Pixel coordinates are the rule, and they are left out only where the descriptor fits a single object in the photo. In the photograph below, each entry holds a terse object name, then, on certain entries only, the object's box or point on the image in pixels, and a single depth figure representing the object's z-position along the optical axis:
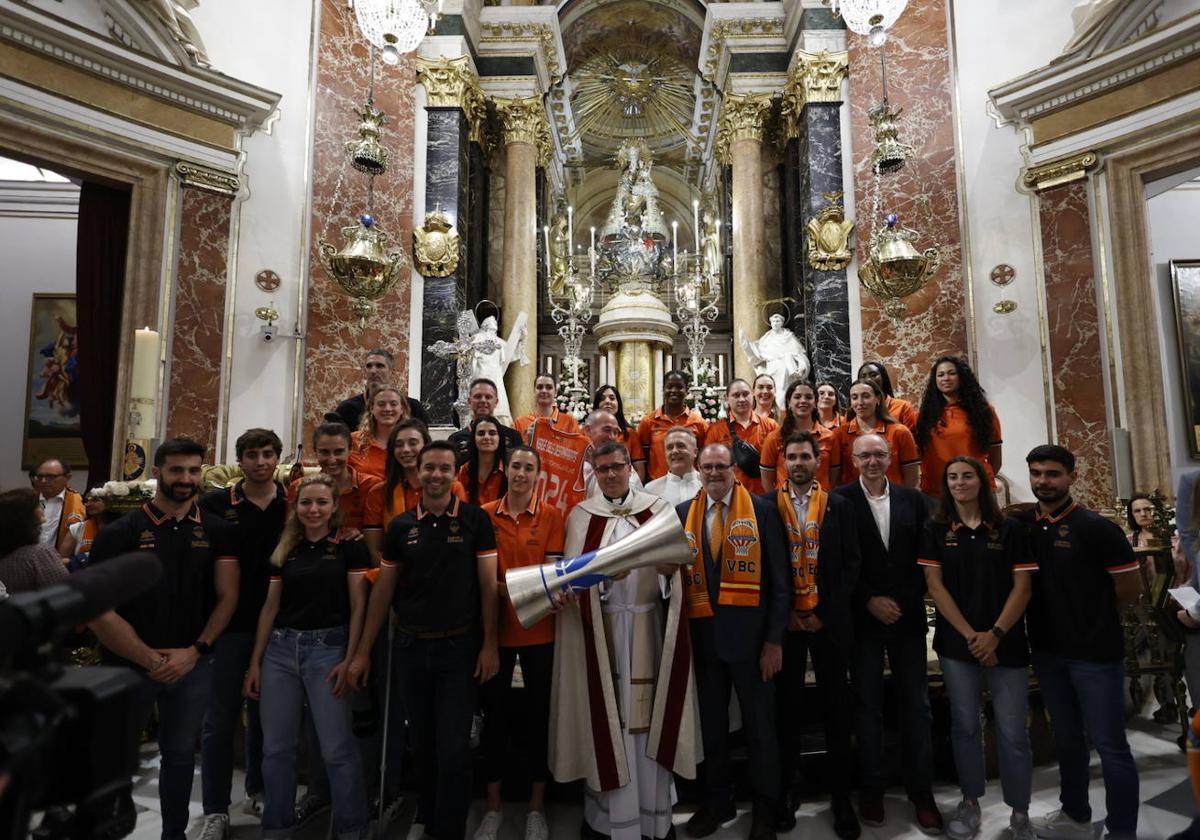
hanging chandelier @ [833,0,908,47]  8.29
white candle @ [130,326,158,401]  6.29
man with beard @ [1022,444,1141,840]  3.28
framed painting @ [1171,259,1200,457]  10.53
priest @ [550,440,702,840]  3.35
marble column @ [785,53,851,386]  10.02
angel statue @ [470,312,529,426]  9.81
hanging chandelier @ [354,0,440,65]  8.47
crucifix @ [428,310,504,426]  9.66
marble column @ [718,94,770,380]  11.92
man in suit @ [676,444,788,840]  3.46
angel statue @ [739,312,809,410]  9.99
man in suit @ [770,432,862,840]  3.56
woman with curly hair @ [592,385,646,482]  5.44
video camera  1.00
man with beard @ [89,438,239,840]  3.19
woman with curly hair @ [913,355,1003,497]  4.81
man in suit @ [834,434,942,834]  3.61
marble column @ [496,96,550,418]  12.34
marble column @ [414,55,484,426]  10.29
